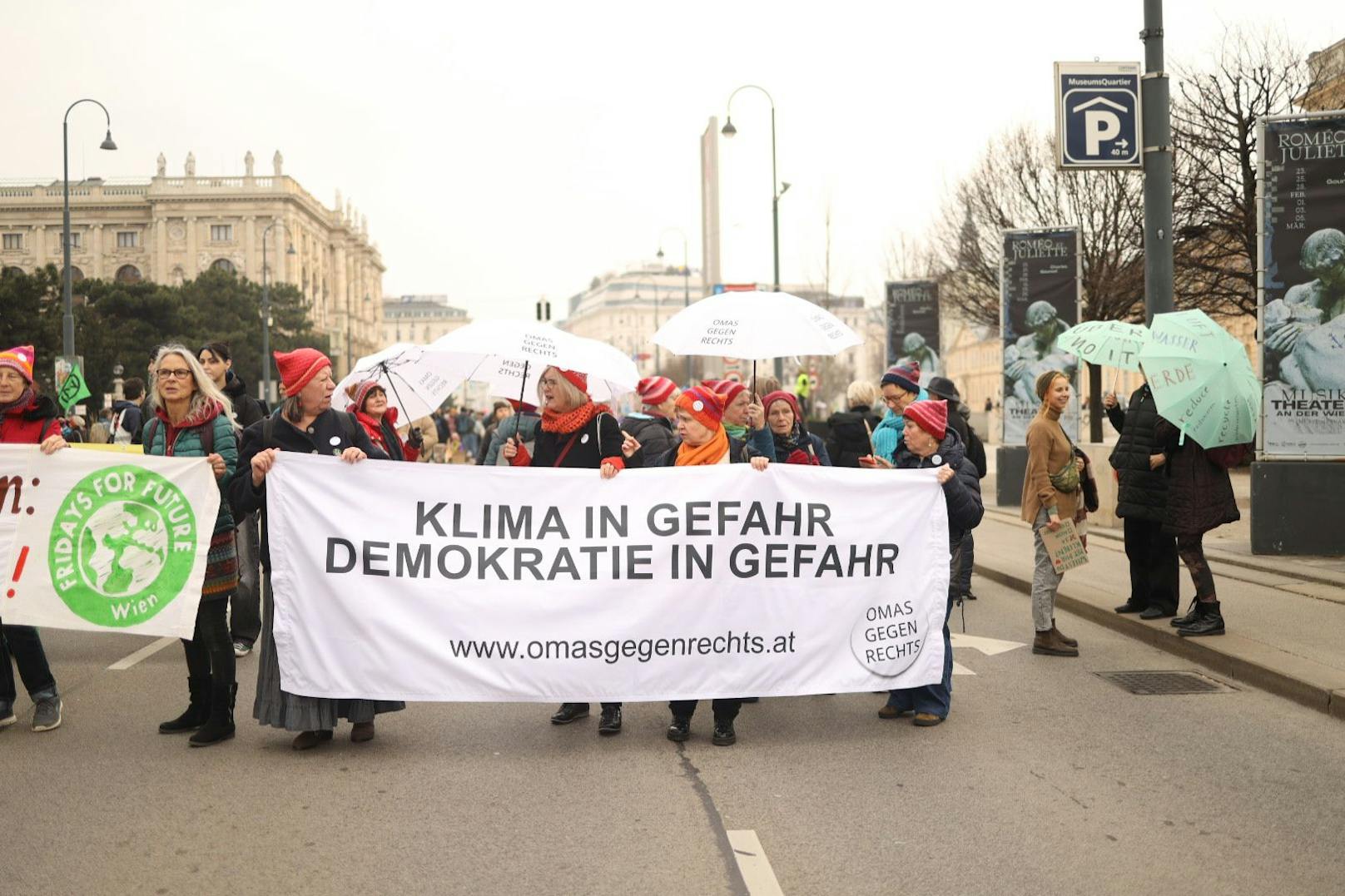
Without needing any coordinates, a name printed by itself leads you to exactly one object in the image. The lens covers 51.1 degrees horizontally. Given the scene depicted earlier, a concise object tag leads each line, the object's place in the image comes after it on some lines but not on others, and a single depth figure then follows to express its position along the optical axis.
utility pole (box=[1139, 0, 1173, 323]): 11.96
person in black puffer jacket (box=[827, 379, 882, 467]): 12.35
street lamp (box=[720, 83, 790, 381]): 34.84
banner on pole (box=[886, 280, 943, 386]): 30.70
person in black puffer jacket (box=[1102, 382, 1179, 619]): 9.91
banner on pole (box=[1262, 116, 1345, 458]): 13.05
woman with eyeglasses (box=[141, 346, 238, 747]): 6.68
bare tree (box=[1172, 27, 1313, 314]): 29.45
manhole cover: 7.98
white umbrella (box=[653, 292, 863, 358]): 7.53
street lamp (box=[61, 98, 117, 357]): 36.44
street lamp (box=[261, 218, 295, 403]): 69.69
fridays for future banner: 6.83
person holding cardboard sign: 8.92
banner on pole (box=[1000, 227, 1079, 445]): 21.42
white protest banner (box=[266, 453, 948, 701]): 6.65
